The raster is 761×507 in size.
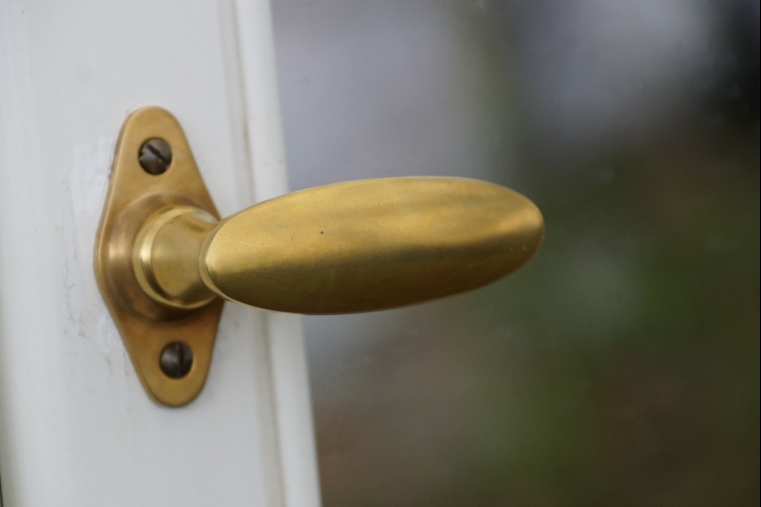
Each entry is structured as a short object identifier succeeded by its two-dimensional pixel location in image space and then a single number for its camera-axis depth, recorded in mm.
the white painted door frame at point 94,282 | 436
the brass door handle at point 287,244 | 431
